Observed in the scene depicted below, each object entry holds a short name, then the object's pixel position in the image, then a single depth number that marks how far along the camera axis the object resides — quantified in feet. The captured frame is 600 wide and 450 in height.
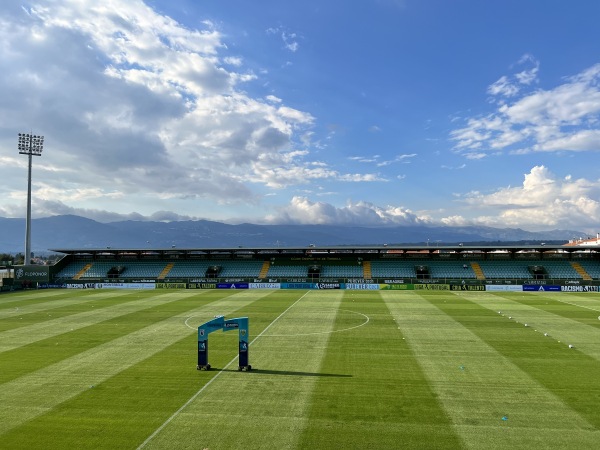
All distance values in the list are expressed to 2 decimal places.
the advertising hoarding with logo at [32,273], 201.05
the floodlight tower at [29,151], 216.54
